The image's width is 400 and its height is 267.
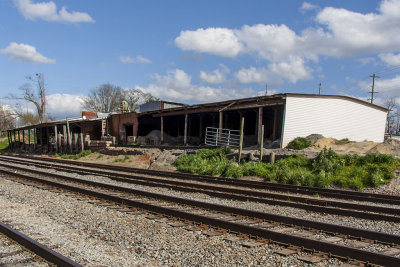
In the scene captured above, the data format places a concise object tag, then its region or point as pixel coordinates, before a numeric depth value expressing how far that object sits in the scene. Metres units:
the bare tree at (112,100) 80.44
